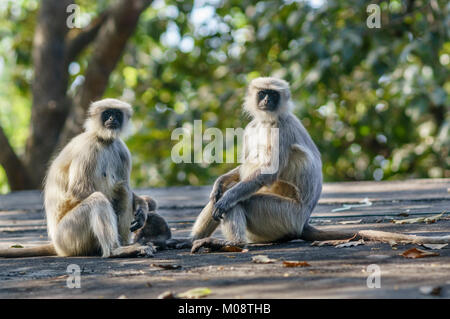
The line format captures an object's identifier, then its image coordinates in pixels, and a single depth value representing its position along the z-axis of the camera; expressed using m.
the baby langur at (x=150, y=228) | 5.75
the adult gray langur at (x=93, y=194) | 5.17
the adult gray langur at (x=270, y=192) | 5.47
